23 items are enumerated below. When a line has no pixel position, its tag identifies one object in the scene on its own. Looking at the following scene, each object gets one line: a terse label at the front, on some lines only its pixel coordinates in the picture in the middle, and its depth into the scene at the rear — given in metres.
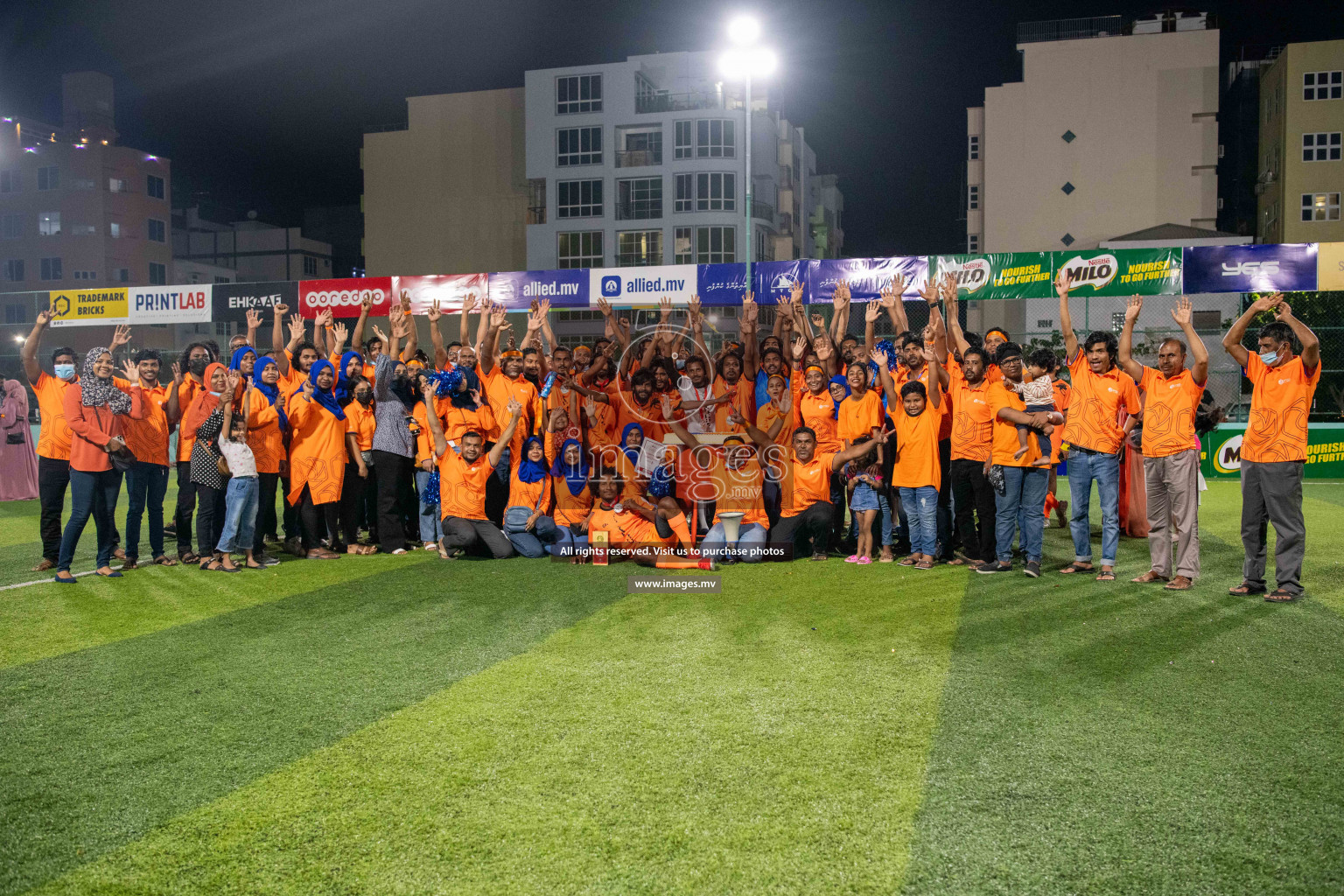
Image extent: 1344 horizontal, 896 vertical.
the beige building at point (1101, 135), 41.22
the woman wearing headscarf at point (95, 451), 7.16
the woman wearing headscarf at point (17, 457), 12.80
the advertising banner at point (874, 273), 14.26
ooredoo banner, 16.09
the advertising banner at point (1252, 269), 13.59
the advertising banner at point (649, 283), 15.23
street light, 14.08
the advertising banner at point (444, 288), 15.88
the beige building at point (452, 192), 50.75
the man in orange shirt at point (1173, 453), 6.72
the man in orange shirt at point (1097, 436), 7.02
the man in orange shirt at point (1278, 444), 6.30
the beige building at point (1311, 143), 36.25
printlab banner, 16.95
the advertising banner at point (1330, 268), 13.66
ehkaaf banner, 17.03
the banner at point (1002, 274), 13.98
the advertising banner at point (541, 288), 15.63
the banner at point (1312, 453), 14.87
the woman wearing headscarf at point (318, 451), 8.20
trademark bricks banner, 17.25
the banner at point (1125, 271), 13.71
